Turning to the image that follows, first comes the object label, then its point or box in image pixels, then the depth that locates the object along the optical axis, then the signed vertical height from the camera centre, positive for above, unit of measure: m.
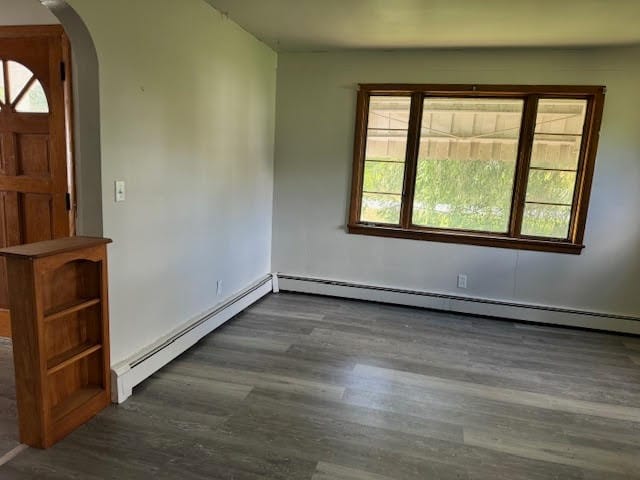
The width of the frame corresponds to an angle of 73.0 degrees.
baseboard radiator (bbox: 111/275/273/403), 2.45 -1.16
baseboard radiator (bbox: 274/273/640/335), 3.93 -1.12
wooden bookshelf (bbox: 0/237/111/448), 1.95 -0.83
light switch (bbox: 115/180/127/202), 2.37 -0.12
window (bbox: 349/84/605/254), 3.88 +0.25
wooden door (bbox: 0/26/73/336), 2.75 +0.18
